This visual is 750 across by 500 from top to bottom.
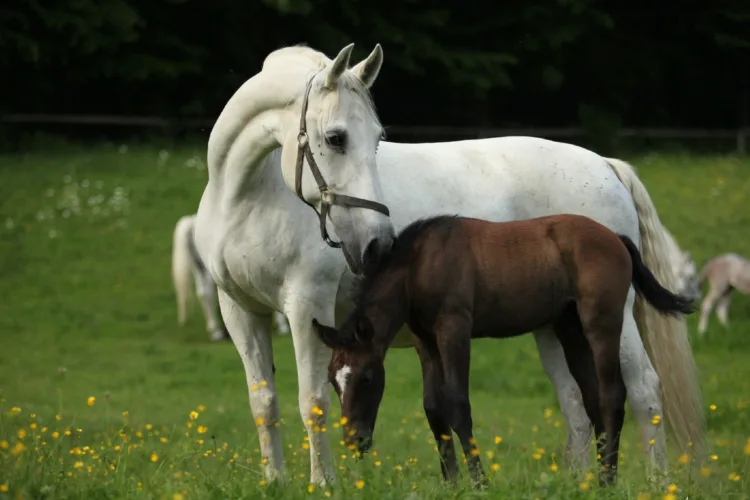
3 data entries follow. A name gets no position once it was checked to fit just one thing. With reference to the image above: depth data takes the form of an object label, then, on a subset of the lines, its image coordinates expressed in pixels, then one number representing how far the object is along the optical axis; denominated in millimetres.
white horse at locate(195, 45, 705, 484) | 10359
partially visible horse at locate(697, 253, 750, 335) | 30281
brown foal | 10094
